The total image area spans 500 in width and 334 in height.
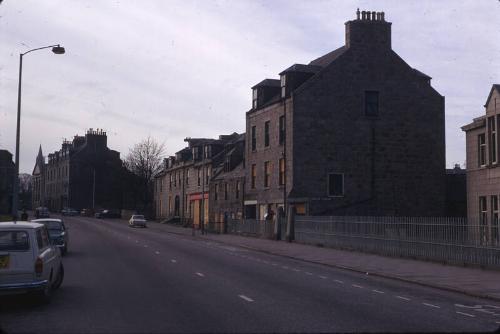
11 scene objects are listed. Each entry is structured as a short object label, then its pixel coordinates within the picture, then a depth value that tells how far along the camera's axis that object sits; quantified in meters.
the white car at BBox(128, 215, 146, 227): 66.62
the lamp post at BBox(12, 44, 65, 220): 28.94
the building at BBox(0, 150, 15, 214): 51.52
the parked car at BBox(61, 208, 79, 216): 102.12
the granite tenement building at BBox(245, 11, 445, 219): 44.75
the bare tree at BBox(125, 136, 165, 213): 100.00
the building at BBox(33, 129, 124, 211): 115.62
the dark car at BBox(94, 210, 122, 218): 96.43
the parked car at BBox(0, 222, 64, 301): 12.38
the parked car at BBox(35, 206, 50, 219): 72.74
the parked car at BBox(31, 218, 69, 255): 25.20
